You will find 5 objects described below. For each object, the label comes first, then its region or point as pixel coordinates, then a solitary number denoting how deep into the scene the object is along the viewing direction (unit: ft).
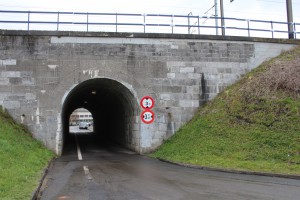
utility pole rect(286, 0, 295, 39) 70.03
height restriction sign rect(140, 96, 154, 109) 54.64
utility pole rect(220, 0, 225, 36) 92.67
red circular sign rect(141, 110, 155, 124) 53.88
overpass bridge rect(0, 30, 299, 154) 53.16
